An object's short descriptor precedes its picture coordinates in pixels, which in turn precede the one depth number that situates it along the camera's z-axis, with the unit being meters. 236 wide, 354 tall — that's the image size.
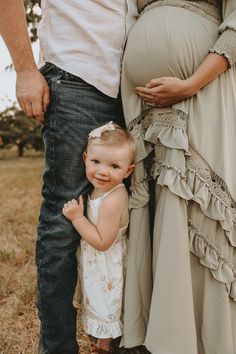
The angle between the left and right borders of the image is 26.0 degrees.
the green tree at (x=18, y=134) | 18.02
